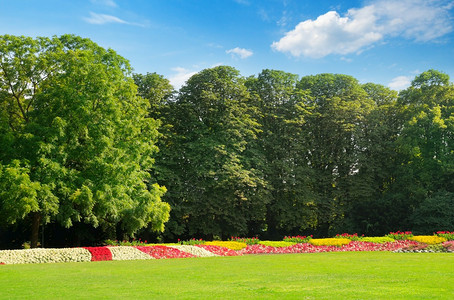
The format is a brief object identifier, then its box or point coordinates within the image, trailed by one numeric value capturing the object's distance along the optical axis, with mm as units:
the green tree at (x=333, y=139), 37656
